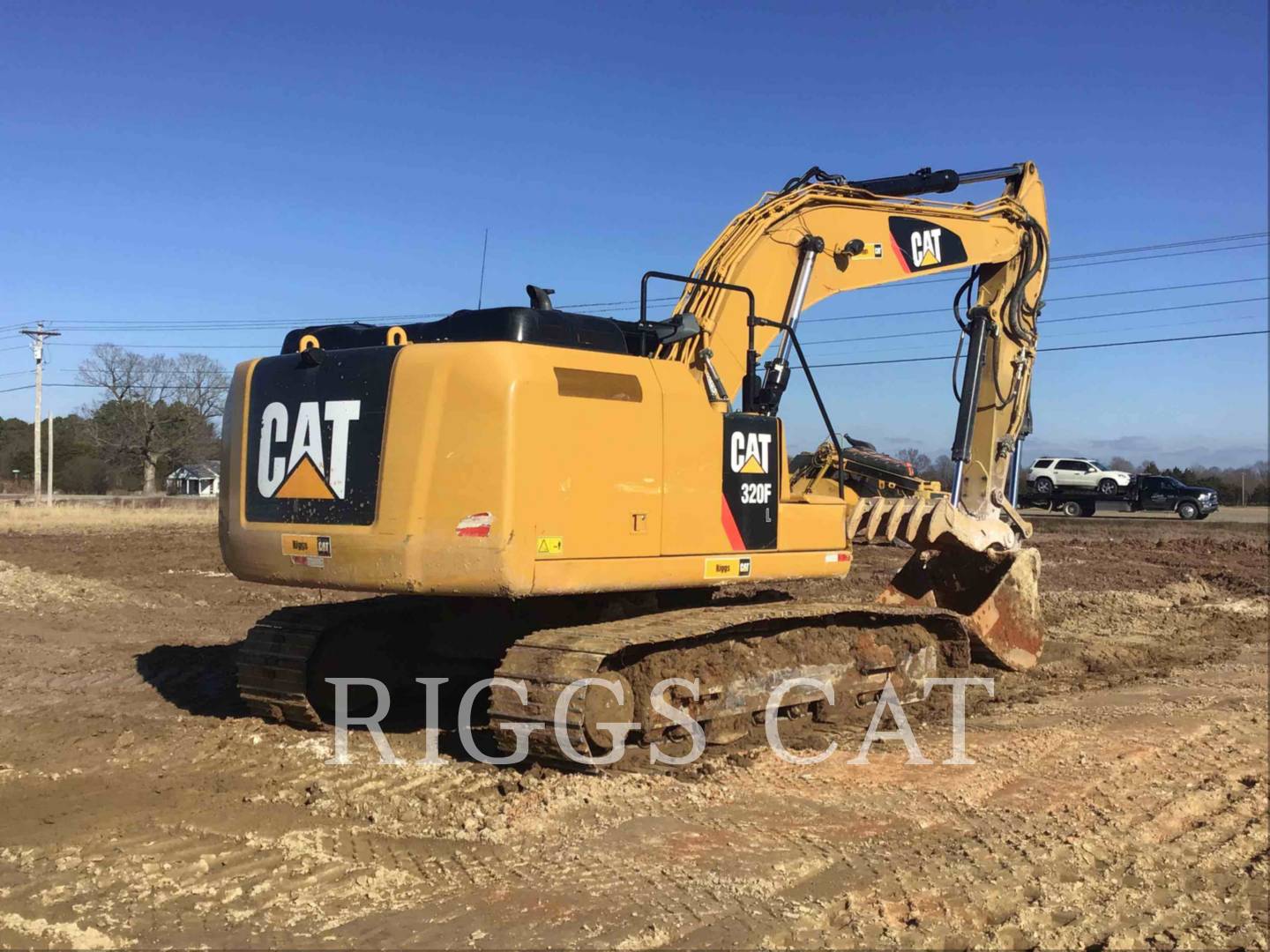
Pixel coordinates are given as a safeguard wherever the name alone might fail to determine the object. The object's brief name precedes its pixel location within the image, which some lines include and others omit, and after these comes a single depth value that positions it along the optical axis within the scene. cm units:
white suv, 3759
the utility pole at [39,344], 4747
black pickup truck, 3603
